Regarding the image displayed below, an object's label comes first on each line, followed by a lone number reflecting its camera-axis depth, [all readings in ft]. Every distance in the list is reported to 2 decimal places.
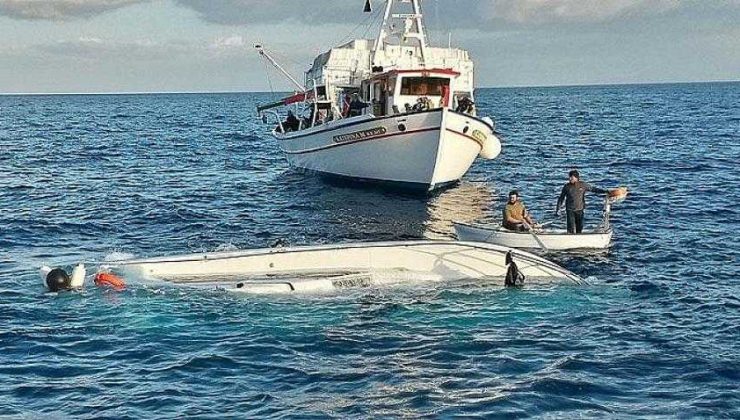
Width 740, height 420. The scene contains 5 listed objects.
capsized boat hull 58.13
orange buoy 55.57
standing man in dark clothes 72.43
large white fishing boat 103.09
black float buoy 55.77
